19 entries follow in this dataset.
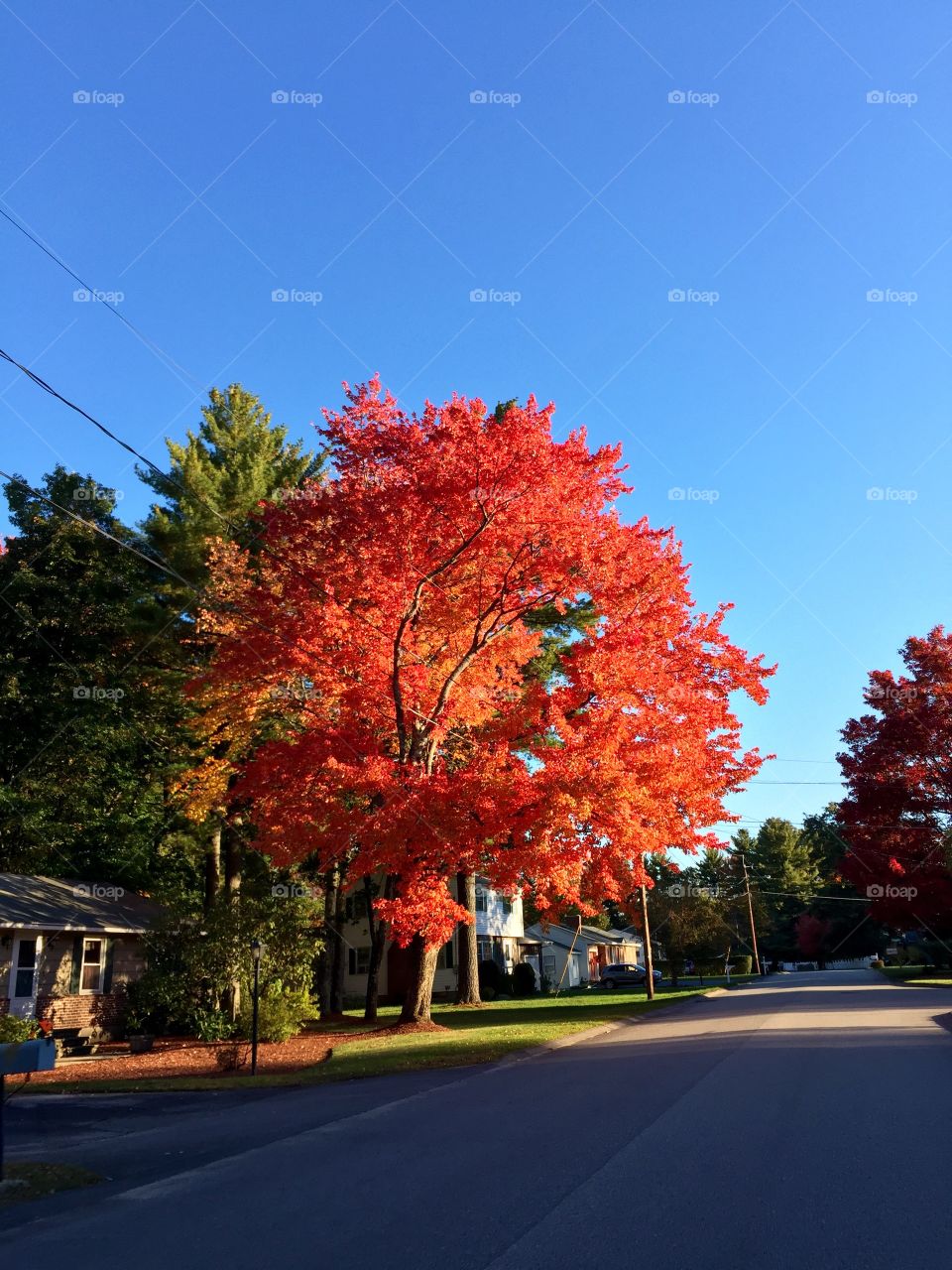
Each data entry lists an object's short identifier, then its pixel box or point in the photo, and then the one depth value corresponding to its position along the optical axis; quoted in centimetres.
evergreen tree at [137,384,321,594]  2822
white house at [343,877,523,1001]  4928
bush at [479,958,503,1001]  4625
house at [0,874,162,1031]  2145
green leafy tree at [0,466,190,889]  2967
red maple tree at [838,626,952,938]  3997
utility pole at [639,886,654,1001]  3530
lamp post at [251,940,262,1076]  1628
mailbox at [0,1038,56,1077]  793
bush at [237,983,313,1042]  2066
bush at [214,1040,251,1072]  1748
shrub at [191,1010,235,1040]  2273
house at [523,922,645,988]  6009
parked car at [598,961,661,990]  5716
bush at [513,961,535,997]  4626
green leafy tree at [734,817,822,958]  9612
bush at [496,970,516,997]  4669
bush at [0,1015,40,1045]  1739
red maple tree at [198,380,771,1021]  1853
